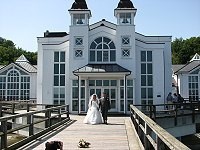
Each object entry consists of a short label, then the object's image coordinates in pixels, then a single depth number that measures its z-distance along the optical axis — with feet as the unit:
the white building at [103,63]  89.04
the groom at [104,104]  58.17
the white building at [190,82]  133.88
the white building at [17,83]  144.56
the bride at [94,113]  56.59
